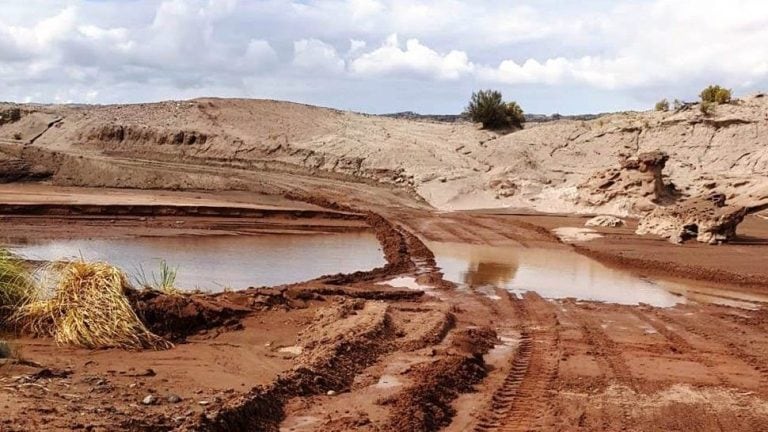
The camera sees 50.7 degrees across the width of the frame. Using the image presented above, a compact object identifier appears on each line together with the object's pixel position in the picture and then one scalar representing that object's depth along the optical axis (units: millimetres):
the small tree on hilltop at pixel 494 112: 41000
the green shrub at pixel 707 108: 35062
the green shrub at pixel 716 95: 37731
